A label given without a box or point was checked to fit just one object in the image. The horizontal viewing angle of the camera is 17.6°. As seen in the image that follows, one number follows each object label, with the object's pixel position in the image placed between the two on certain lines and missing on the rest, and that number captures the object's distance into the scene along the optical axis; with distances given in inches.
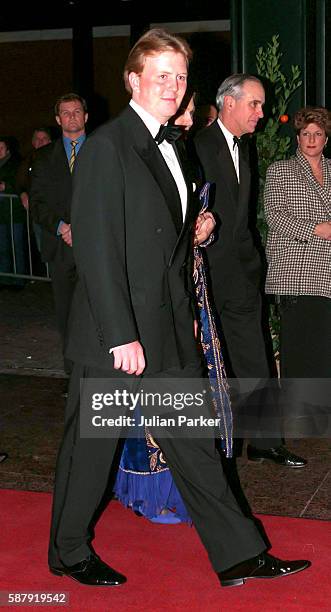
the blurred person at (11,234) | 426.3
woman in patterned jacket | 219.9
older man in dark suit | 202.5
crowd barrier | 424.8
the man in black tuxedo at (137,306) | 137.8
